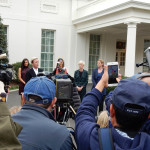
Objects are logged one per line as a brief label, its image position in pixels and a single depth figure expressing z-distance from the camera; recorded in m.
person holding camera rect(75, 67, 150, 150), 1.29
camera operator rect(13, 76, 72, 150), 1.44
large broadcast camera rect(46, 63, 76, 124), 3.44
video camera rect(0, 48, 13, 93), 1.74
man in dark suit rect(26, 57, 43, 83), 5.68
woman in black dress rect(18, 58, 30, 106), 7.17
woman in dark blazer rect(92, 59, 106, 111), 7.00
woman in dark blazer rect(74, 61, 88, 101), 7.23
